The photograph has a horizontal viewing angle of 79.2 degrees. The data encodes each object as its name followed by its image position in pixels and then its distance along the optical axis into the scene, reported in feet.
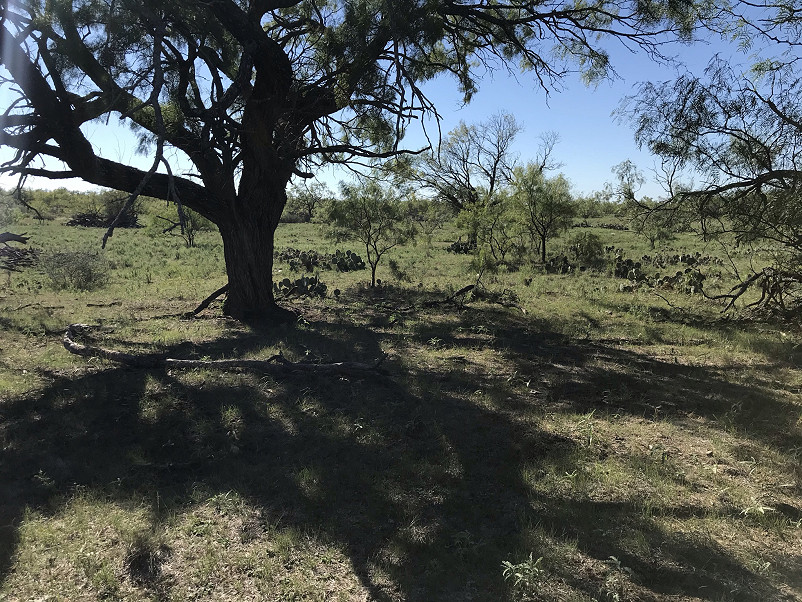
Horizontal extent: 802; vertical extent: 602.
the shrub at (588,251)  64.86
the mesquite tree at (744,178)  19.57
